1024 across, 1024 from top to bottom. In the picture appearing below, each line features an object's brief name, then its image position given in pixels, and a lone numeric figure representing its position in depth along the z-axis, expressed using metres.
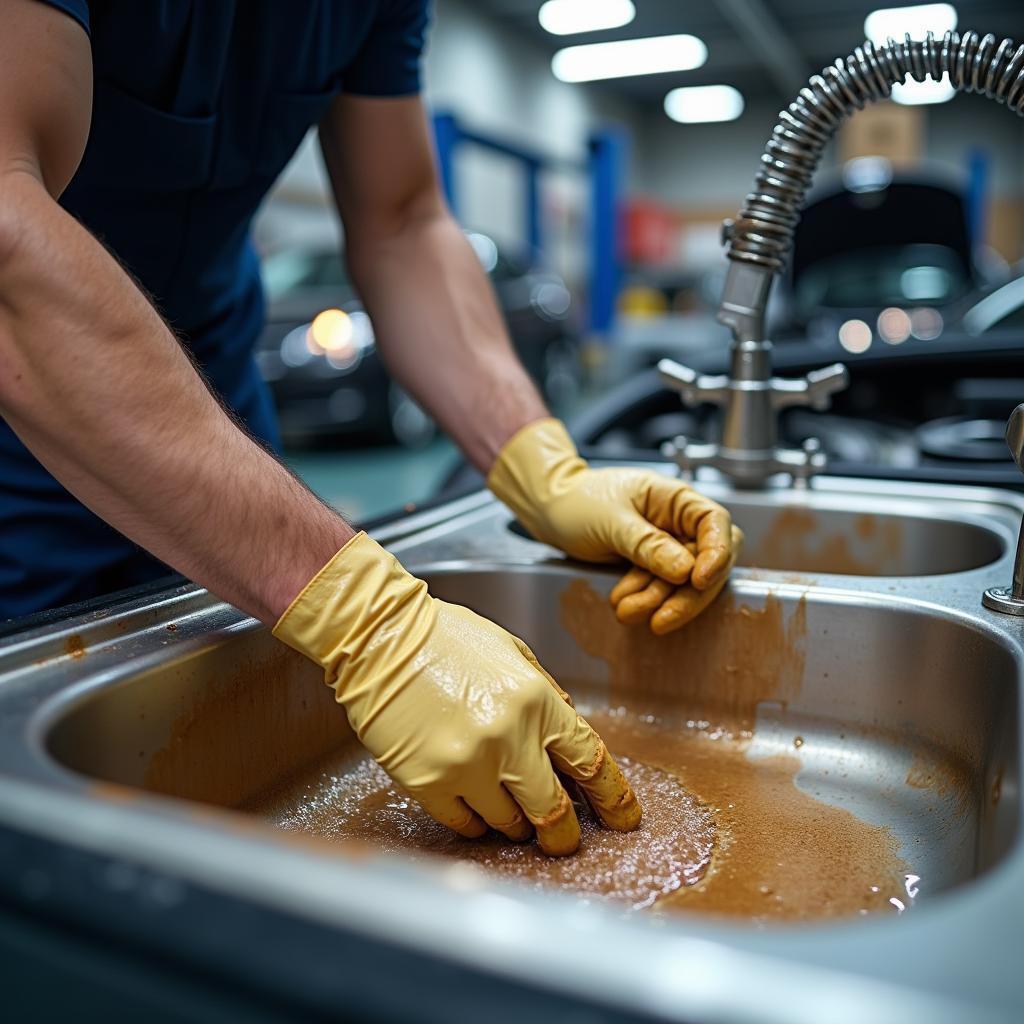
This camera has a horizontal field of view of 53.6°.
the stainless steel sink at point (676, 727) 0.33
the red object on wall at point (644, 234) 13.98
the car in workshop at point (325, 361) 4.84
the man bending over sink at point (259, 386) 0.66
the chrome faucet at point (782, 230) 0.93
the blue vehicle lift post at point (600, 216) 7.18
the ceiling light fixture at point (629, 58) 11.30
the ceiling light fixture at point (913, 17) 9.95
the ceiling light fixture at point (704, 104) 14.02
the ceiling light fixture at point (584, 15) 9.66
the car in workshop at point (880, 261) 3.45
